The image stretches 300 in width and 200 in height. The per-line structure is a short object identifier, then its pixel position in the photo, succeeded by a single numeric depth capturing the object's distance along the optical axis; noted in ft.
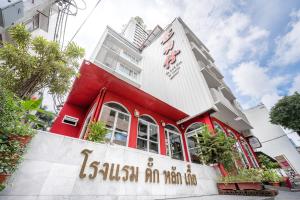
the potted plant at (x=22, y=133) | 6.58
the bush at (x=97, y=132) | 12.42
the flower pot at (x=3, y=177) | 5.89
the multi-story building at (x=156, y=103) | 19.95
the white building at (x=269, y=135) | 40.78
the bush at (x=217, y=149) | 17.21
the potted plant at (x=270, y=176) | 15.07
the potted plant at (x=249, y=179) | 13.77
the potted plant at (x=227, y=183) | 15.11
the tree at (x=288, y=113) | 38.27
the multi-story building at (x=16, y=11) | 12.52
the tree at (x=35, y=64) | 12.07
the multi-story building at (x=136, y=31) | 73.93
